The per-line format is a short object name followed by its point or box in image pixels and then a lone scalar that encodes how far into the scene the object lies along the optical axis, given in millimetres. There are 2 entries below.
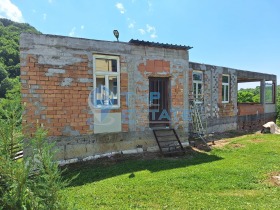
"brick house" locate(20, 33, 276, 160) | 6504
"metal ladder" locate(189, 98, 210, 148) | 10199
